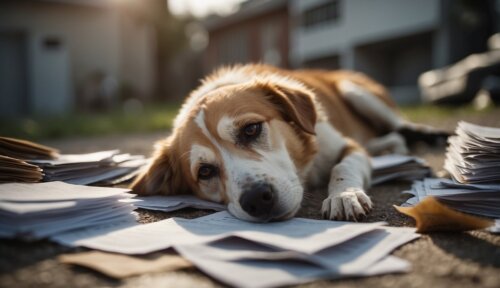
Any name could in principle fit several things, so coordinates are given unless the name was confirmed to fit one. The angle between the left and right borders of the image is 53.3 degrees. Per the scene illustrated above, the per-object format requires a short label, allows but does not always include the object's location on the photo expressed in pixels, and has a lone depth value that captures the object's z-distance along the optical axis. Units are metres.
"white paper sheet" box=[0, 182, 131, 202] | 0.49
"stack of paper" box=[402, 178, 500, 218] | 0.52
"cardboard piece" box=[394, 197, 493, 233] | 0.46
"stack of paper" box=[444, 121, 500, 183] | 0.55
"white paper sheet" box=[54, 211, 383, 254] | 0.43
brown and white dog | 0.55
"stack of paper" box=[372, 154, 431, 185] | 0.74
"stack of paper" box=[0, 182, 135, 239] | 0.46
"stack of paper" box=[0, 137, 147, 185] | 0.59
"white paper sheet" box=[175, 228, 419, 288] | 0.38
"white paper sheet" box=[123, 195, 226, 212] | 0.61
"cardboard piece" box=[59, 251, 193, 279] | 0.41
